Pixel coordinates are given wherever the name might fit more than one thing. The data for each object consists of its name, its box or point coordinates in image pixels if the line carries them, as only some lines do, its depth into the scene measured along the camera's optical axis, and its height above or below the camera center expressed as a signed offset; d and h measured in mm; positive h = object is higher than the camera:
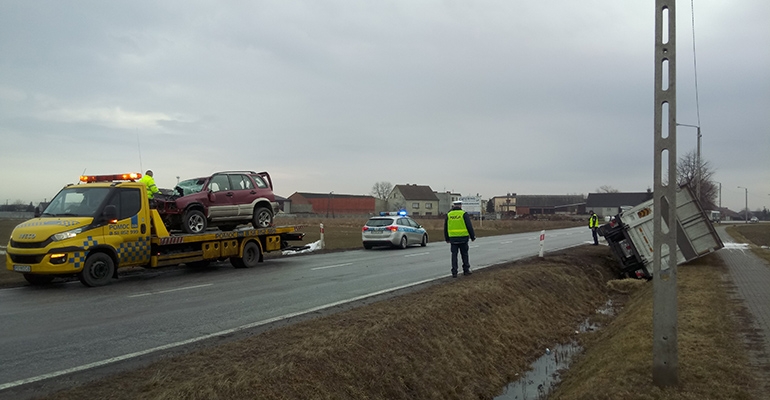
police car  23875 -1105
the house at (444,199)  134875 +1851
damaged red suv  14252 +99
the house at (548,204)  141750 +682
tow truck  11031 -707
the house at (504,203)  146875 +1003
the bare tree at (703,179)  40781 +2281
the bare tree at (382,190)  150750 +4494
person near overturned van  26423 -787
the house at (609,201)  129250 +1371
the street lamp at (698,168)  29206 +2196
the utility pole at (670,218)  5301 -110
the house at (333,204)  113312 +504
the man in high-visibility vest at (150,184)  13303 +527
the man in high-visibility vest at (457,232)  13109 -606
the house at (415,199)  125438 +1690
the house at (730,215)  156425 -2478
